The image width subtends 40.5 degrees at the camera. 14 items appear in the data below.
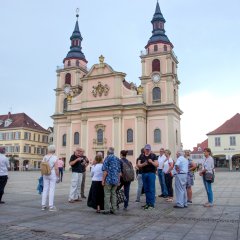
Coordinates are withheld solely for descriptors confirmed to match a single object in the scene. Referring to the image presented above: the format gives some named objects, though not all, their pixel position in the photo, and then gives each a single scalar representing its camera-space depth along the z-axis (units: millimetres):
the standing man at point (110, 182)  8891
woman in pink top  19689
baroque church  47656
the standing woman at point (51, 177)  9359
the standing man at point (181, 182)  10023
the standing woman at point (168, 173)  12148
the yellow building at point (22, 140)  65625
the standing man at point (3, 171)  10562
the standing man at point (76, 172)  11203
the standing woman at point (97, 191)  9102
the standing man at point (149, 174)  9672
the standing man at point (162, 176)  12961
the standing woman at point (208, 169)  10172
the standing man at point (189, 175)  10984
